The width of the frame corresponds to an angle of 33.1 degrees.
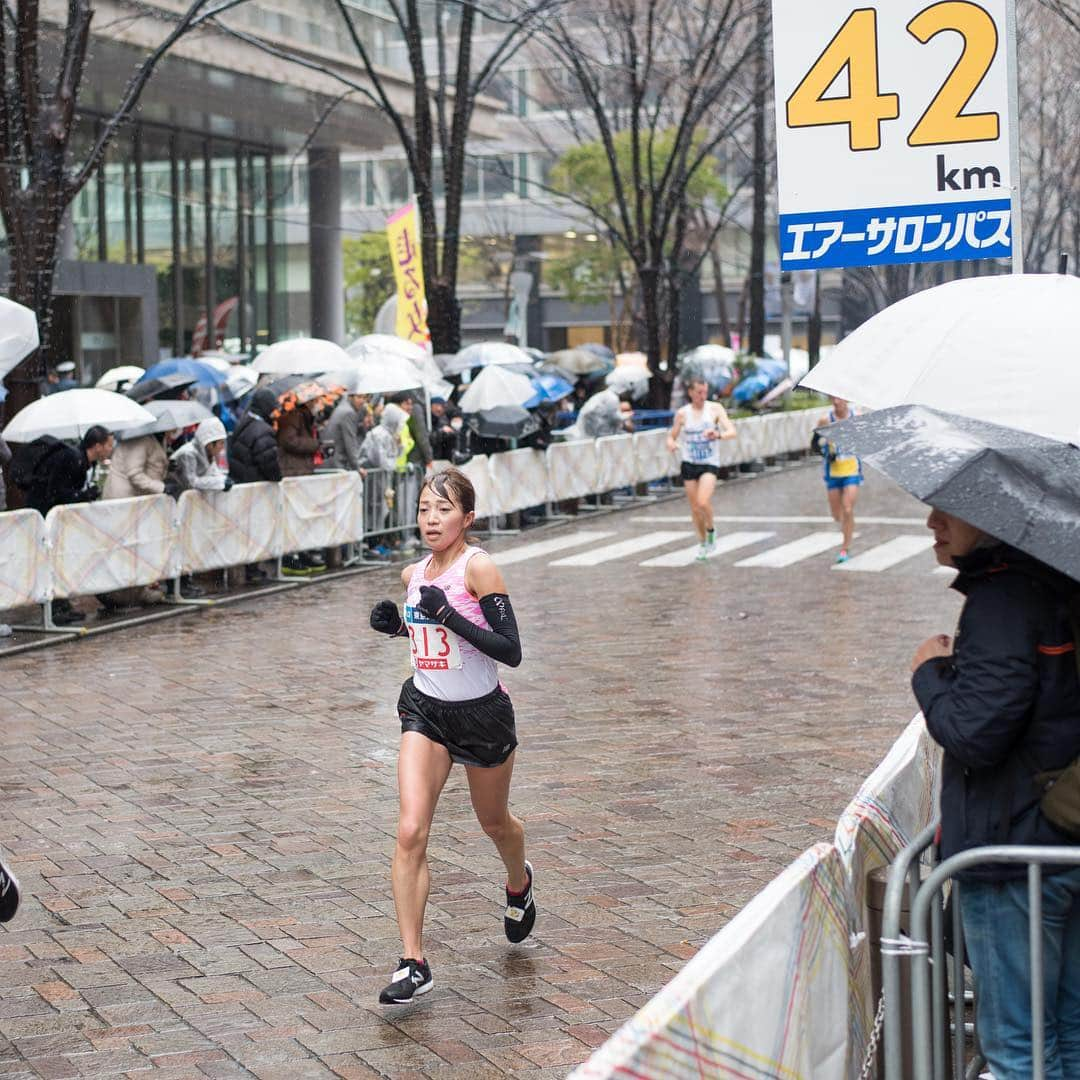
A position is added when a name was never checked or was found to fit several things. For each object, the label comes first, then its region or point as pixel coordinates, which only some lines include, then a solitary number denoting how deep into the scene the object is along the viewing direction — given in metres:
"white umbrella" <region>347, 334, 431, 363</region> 20.42
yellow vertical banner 22.97
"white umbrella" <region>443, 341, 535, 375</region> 24.12
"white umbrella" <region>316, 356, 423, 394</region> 18.61
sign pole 5.84
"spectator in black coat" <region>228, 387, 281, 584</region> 16.39
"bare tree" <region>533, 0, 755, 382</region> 28.38
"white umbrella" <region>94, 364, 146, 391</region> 23.16
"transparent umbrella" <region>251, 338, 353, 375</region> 18.52
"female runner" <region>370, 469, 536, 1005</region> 5.78
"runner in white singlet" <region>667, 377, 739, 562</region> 17.88
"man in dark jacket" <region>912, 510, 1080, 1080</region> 3.71
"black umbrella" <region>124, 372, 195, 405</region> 16.66
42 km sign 5.94
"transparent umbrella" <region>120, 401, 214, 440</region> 14.99
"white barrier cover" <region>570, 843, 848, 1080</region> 2.84
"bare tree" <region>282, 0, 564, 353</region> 24.25
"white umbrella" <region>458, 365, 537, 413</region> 21.44
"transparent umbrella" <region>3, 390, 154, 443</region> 14.68
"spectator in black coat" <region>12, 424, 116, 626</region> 14.40
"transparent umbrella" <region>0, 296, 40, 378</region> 9.33
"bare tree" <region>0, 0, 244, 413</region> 15.63
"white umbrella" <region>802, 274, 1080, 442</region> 4.29
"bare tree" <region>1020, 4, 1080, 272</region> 36.31
